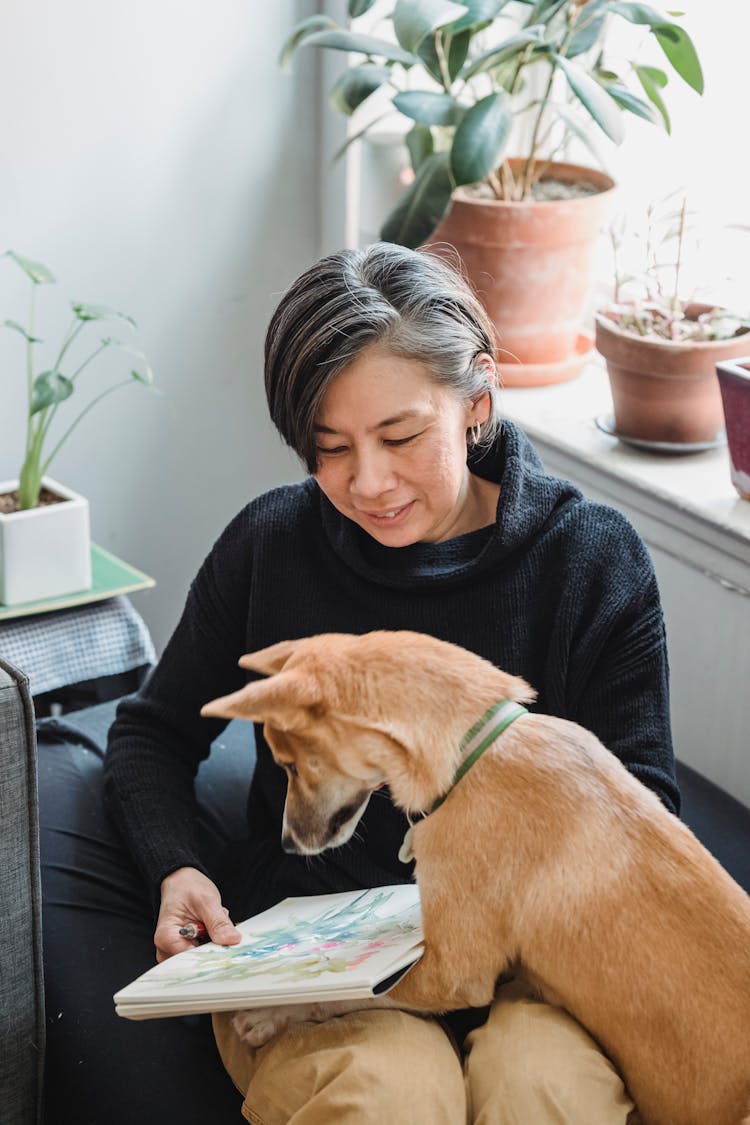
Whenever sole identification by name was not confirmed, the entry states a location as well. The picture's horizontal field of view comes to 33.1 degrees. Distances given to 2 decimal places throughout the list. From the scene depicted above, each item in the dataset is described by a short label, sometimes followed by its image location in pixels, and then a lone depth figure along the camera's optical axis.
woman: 1.39
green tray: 2.20
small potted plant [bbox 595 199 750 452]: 2.10
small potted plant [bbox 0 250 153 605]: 2.14
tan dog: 1.14
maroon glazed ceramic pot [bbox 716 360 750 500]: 1.90
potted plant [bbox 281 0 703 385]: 2.08
